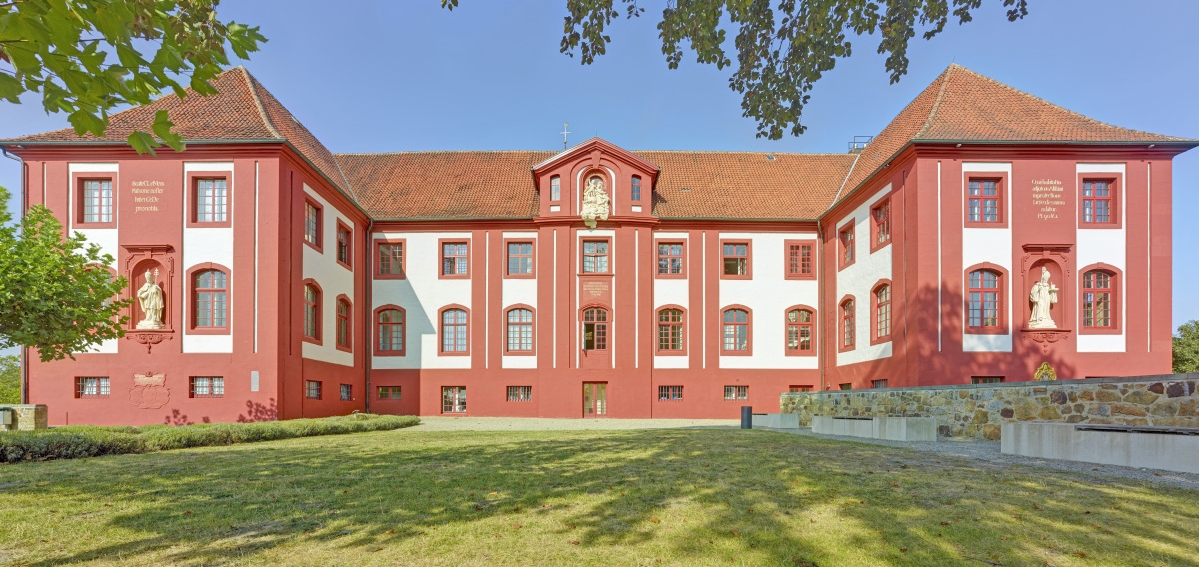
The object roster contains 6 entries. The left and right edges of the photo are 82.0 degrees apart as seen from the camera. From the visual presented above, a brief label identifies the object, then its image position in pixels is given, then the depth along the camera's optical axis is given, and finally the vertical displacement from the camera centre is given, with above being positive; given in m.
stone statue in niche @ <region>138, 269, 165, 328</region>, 21.42 +0.13
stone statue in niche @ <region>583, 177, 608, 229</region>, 30.23 +4.63
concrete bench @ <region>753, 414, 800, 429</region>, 21.80 -3.56
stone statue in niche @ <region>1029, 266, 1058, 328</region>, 21.50 +0.28
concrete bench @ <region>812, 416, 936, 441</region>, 15.36 -2.77
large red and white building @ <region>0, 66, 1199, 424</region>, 21.58 +1.68
